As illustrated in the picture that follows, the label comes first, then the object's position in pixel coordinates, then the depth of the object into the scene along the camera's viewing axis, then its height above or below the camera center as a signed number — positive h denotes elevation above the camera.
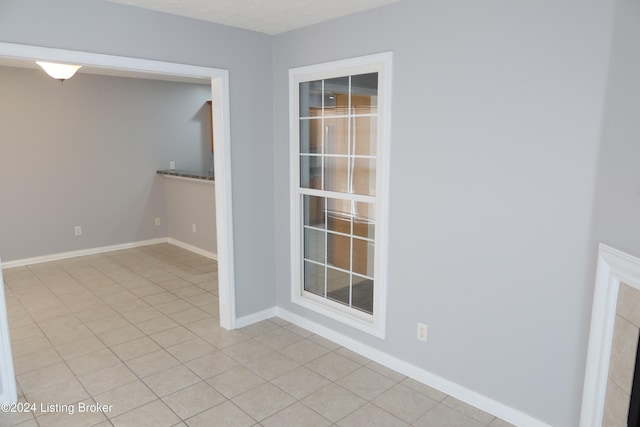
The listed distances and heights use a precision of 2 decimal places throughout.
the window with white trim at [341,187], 2.99 -0.28
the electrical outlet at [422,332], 2.83 -1.19
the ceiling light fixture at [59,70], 3.96 +0.75
